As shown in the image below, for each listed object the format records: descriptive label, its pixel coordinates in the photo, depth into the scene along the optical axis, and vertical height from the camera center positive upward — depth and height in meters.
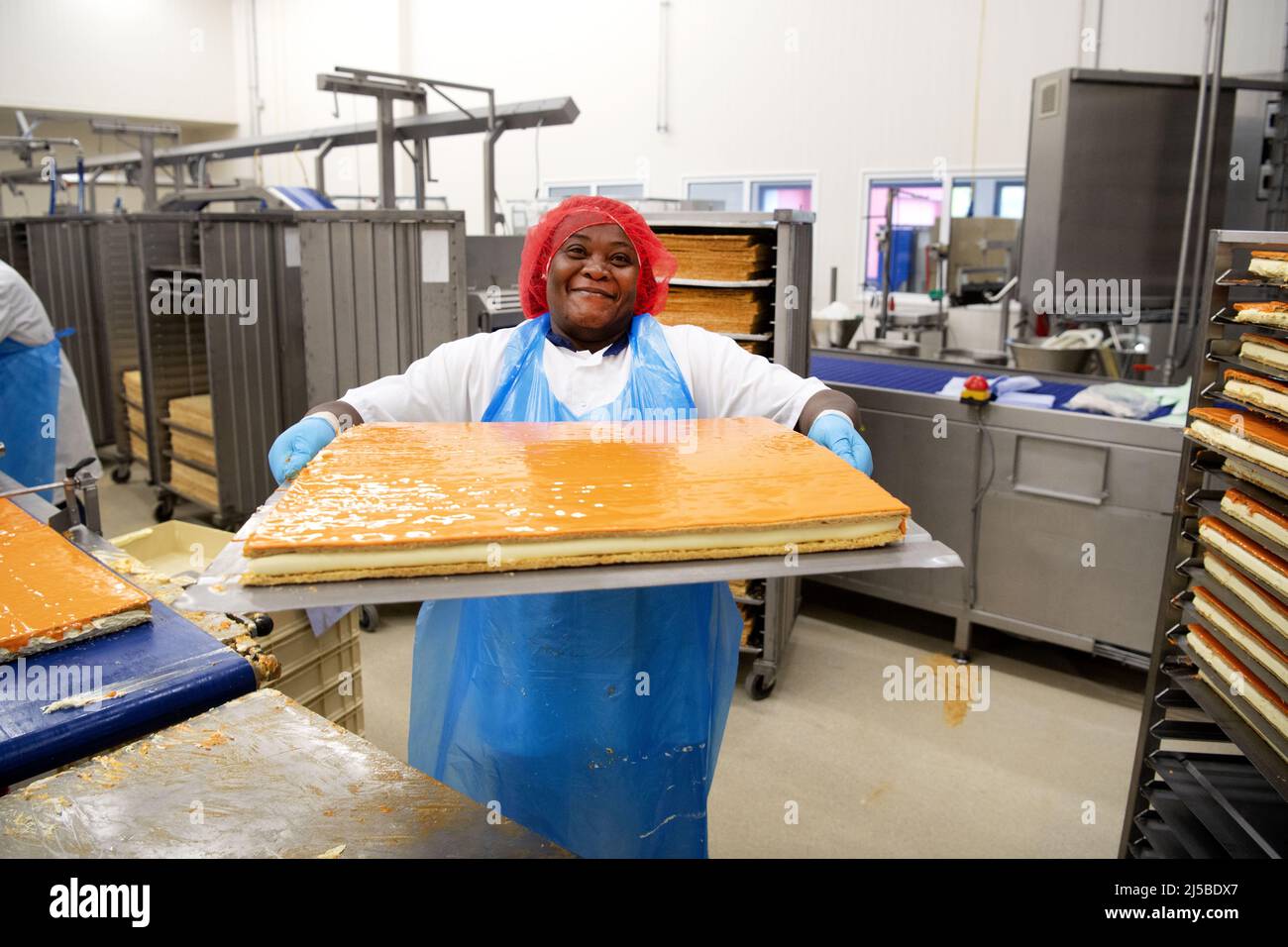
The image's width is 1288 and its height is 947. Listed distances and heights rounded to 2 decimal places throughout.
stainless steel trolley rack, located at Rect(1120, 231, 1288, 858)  1.56 -0.71
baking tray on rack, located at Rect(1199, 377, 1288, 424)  1.47 -0.18
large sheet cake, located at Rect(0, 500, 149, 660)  1.20 -0.43
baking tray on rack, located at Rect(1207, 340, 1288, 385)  1.55 -0.11
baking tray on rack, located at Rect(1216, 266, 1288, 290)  1.56 +0.02
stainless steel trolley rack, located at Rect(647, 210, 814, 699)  2.90 -0.01
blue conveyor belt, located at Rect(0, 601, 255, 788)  1.09 -0.50
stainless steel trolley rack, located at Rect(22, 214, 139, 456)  5.38 -0.11
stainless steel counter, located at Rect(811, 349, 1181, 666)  3.00 -0.73
